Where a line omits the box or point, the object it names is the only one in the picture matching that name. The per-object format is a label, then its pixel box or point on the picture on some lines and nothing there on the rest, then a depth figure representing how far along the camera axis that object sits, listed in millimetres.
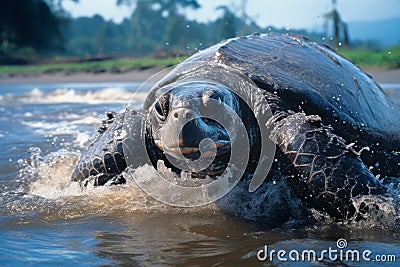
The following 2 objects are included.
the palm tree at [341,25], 21673
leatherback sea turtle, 4730
